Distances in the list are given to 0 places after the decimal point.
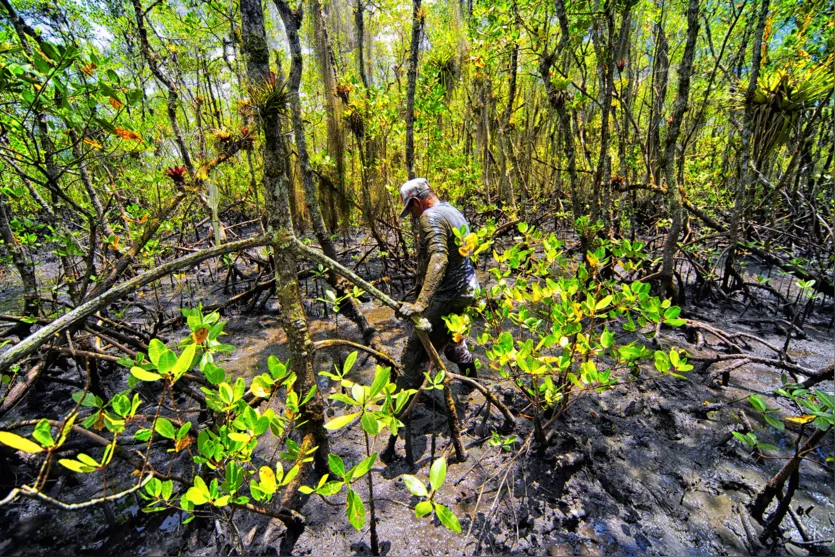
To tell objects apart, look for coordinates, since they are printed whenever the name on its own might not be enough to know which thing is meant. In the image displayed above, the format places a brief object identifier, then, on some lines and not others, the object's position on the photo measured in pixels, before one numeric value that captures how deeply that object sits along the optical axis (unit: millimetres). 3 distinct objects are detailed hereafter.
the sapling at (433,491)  1239
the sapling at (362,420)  1317
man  2785
